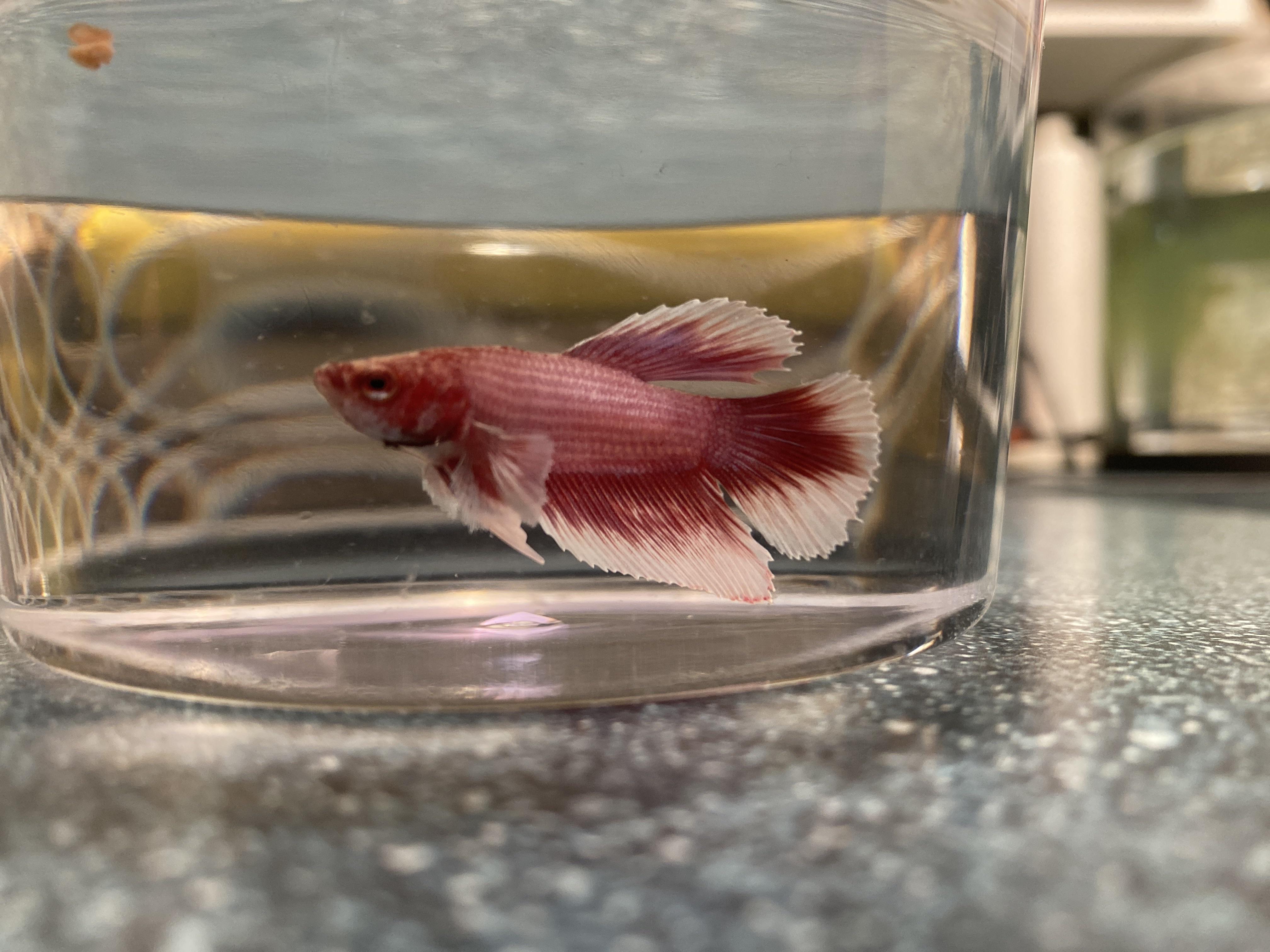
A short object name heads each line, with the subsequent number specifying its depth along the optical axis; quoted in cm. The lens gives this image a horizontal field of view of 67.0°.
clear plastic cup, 19
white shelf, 86
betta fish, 16
